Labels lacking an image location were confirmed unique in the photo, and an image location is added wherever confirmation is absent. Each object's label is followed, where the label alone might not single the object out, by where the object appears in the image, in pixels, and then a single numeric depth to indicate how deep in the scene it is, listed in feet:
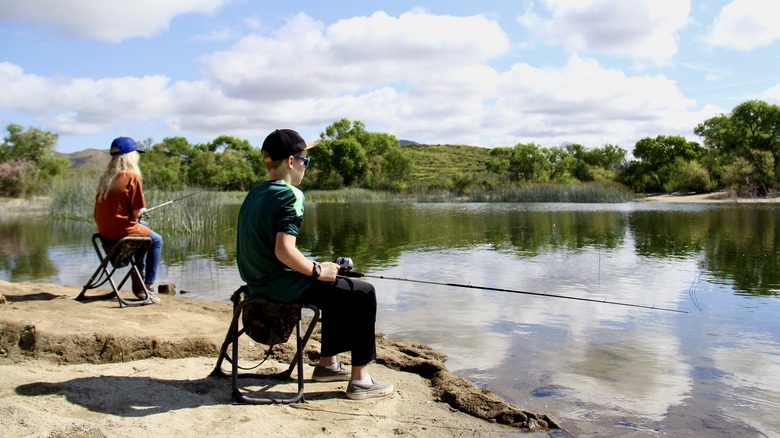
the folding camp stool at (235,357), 11.19
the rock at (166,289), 25.31
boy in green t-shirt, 11.11
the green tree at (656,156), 165.99
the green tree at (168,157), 175.63
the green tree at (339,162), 219.00
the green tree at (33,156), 128.22
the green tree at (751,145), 128.88
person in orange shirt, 18.75
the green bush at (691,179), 139.94
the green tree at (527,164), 192.34
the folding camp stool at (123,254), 18.54
